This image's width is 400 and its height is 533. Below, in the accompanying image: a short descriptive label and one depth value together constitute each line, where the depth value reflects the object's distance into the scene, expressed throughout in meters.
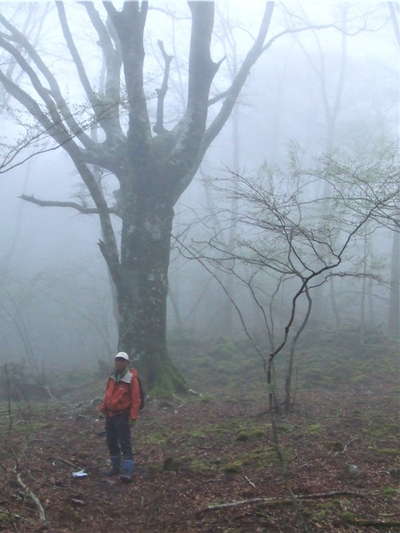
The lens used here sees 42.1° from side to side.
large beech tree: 9.70
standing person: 6.00
